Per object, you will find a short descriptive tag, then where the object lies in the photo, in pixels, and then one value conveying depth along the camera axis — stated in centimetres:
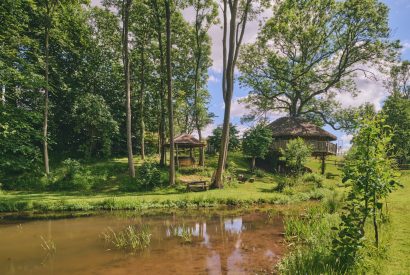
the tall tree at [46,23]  2356
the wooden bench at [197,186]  2147
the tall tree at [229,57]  2139
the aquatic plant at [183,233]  1023
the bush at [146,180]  2239
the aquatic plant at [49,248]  934
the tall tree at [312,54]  3294
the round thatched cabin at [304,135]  3134
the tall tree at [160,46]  2581
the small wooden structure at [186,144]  2841
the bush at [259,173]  2903
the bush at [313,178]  2310
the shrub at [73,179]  2230
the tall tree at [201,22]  2945
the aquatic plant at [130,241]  946
